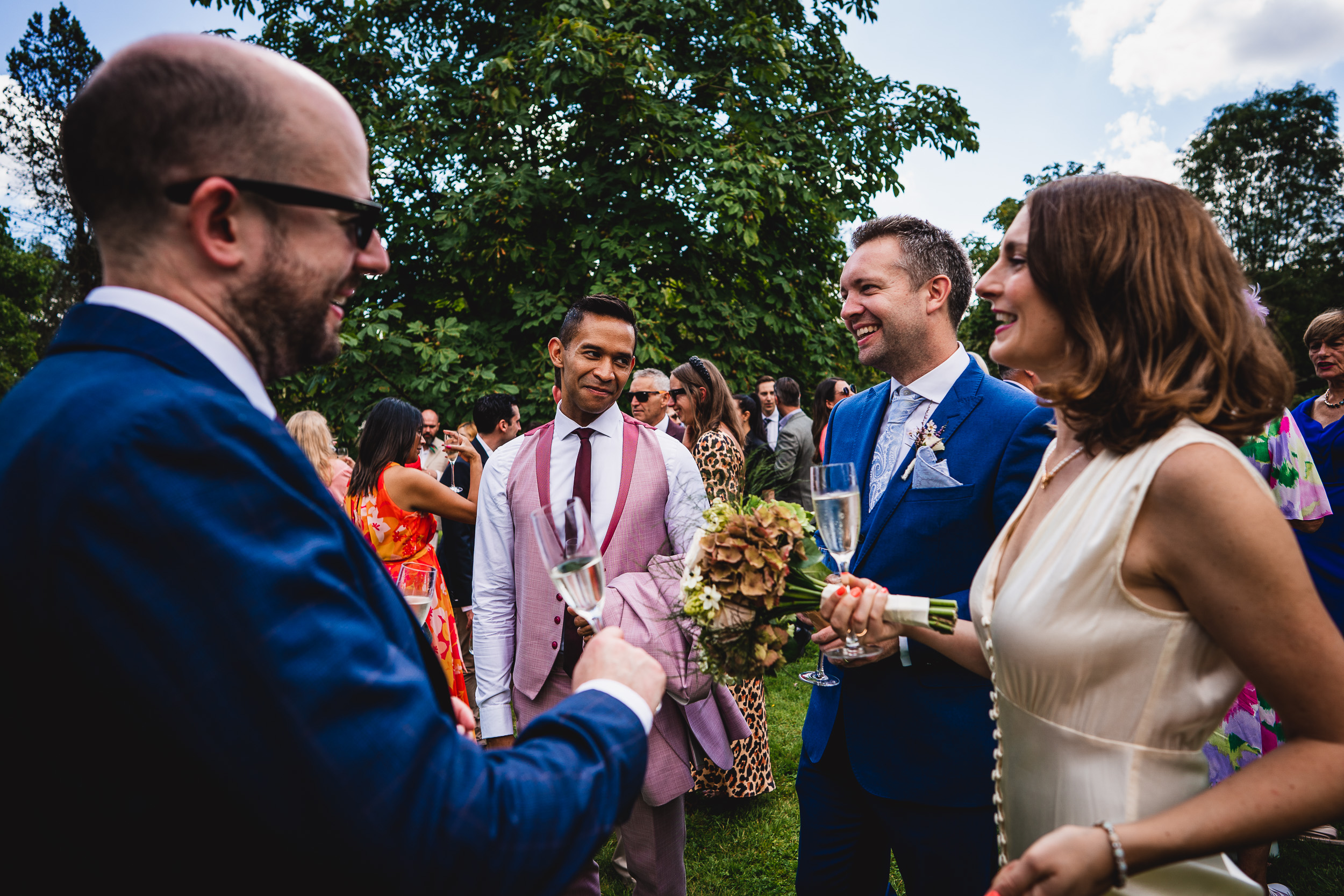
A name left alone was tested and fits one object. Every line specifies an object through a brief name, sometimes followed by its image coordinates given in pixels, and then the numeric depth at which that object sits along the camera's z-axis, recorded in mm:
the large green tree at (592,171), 8805
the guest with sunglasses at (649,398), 6863
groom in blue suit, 2307
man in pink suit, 2975
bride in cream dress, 1339
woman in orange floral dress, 5215
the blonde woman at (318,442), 5477
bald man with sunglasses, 862
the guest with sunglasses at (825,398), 8547
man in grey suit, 8039
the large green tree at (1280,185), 30906
